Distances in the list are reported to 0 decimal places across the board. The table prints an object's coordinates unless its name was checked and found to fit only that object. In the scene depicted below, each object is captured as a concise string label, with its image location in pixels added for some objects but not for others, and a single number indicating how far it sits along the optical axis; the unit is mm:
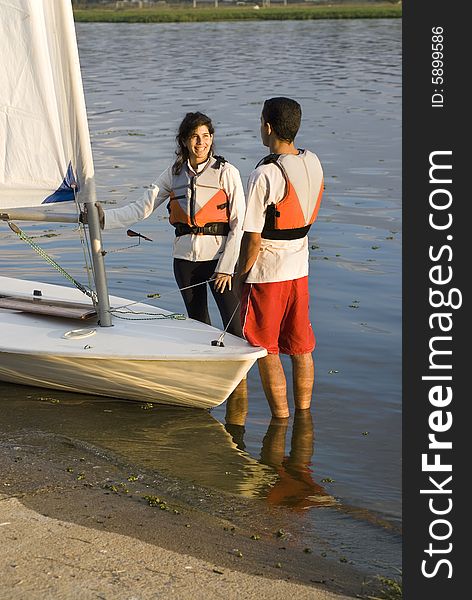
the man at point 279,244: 12367
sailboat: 13852
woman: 13406
